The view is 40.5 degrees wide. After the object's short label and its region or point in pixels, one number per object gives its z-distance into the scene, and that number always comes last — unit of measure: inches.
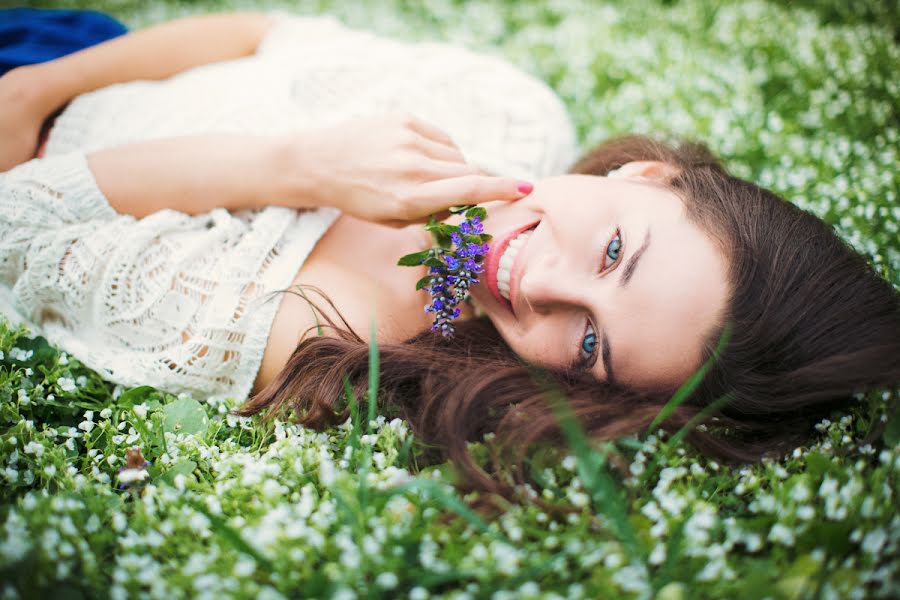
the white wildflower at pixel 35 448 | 29.5
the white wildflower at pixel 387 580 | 25.3
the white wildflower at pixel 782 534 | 26.8
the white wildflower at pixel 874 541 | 26.5
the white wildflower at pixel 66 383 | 31.9
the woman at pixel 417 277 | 30.1
